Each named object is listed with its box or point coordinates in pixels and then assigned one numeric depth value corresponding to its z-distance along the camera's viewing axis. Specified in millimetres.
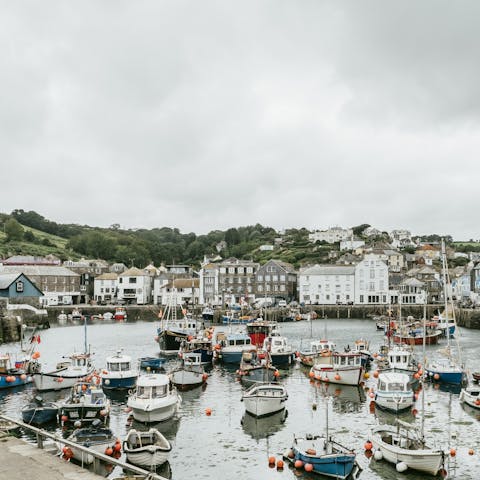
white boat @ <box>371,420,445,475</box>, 23156
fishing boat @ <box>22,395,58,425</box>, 30562
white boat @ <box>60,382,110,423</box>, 30188
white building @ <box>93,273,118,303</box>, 144500
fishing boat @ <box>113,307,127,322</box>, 110338
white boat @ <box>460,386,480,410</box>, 34625
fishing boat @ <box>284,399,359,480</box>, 22906
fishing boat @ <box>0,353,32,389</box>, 40750
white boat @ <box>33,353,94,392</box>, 39250
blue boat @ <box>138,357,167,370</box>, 46719
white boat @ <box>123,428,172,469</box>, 23531
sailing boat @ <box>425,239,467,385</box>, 42719
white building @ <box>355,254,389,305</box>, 124062
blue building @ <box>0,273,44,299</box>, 94625
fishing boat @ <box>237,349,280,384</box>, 39878
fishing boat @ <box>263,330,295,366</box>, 51625
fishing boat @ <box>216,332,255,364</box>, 52812
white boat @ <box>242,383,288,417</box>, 32312
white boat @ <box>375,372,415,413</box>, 34000
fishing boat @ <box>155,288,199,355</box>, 61138
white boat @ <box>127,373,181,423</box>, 31188
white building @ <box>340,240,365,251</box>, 195750
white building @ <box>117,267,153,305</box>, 141000
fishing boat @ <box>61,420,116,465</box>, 23719
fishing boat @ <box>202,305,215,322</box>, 108625
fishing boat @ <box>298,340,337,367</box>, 46719
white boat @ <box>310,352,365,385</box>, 41200
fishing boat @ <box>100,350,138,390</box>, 40219
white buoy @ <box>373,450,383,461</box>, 25148
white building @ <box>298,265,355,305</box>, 126062
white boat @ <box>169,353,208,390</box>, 40562
